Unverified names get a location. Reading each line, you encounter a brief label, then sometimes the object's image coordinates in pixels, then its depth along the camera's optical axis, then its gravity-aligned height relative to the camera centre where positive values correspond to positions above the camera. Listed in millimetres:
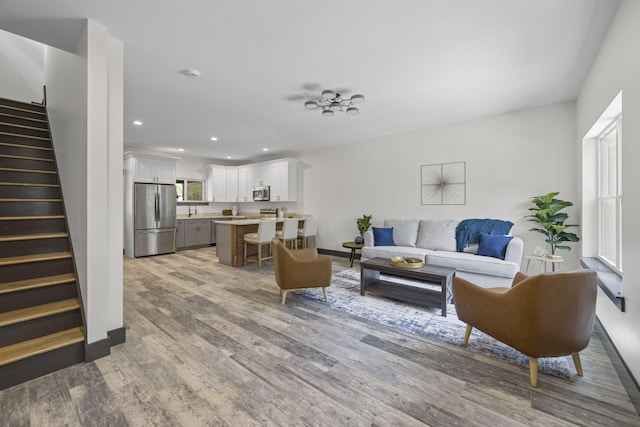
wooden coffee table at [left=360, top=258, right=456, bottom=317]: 3077 -992
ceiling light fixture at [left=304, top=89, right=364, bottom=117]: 3343 +1507
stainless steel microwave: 7508 +568
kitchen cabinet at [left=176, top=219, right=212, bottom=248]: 7082 -552
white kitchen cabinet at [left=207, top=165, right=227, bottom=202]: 8070 +916
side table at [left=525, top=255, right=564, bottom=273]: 3256 -734
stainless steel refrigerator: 6051 -139
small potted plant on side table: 5691 -258
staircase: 1960 -513
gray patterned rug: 2170 -1172
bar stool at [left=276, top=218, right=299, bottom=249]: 5684 -403
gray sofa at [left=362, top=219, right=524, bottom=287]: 3574 -628
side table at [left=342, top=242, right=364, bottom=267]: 5330 -662
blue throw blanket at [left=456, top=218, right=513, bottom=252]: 4148 -261
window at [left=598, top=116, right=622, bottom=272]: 2559 +199
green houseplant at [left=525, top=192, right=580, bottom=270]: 3422 -81
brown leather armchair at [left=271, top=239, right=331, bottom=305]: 3279 -729
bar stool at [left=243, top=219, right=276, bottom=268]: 5129 -446
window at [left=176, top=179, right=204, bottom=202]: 7699 +691
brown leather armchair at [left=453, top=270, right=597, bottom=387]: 1739 -693
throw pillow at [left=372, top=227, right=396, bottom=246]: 4918 -442
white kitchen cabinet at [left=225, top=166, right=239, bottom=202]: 8352 +948
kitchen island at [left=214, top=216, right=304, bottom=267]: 5305 -575
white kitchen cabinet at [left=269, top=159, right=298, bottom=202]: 7121 +899
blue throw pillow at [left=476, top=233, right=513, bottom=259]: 3795 -473
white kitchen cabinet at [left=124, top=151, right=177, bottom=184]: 6102 +1100
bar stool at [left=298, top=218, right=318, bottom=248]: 6367 -414
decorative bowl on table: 3331 -634
